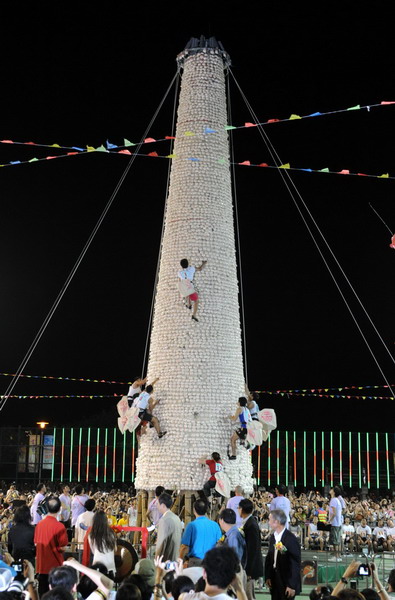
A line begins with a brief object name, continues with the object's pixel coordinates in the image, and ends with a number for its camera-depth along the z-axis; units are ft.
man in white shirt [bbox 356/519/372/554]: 53.88
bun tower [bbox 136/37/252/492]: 52.44
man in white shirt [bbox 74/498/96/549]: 31.71
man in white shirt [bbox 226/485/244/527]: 38.39
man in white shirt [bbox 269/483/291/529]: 40.32
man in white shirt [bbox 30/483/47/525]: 48.03
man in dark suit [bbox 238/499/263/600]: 30.40
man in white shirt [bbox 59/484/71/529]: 50.67
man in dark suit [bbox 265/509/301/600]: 27.45
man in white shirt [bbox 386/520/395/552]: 53.26
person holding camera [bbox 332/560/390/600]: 19.54
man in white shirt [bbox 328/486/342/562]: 48.06
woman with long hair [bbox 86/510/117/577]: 25.53
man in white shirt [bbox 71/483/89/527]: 45.60
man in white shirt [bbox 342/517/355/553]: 54.39
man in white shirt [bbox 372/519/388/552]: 52.13
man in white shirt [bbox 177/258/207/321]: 53.47
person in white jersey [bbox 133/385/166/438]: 52.21
